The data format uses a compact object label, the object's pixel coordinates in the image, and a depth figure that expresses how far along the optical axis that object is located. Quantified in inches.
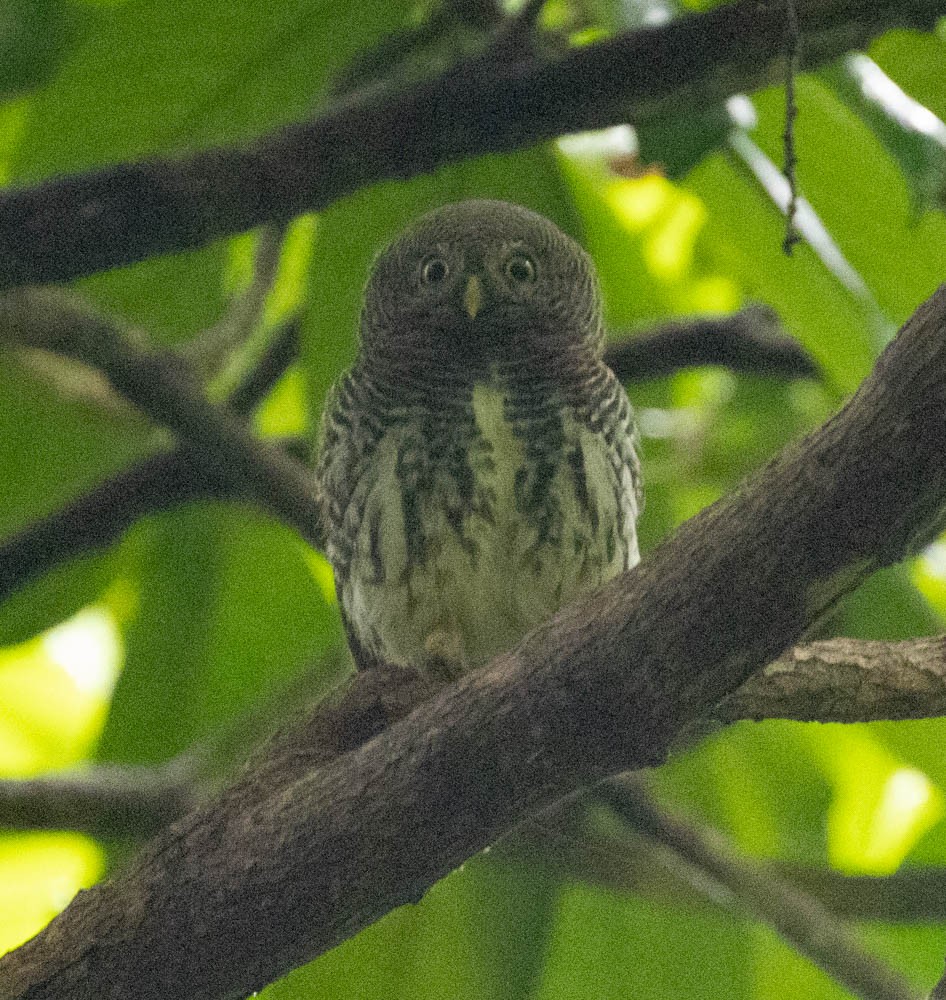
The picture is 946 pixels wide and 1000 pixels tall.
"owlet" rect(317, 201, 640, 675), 256.7
